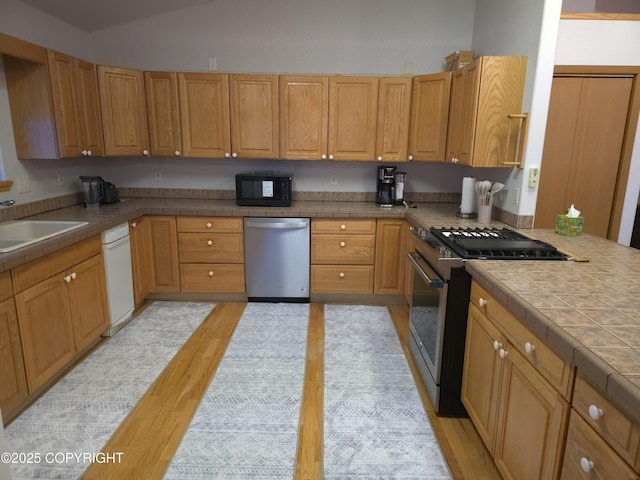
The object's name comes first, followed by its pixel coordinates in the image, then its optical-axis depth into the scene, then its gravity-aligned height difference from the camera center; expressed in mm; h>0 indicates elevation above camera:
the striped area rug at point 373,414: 1913 -1405
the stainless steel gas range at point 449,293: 2133 -709
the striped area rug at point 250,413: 1909 -1412
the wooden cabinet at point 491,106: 2752 +392
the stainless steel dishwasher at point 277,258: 3676 -908
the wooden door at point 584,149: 3055 +118
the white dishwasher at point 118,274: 3061 -923
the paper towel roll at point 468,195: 3223 -259
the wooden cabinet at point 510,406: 1348 -945
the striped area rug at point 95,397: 1994 -1405
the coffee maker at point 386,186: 3861 -241
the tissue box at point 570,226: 2568 -386
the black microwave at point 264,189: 3752 -279
